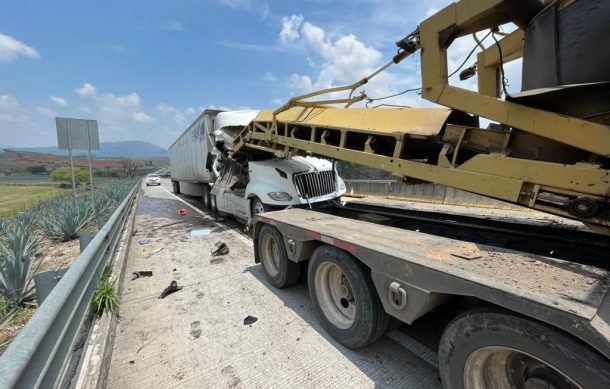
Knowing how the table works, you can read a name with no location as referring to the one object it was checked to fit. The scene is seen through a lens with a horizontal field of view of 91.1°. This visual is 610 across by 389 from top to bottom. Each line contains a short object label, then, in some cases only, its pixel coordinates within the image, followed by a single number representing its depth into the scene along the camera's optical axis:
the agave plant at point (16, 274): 3.25
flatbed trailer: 1.48
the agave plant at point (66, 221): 6.57
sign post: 8.71
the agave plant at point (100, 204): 8.58
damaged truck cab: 6.75
